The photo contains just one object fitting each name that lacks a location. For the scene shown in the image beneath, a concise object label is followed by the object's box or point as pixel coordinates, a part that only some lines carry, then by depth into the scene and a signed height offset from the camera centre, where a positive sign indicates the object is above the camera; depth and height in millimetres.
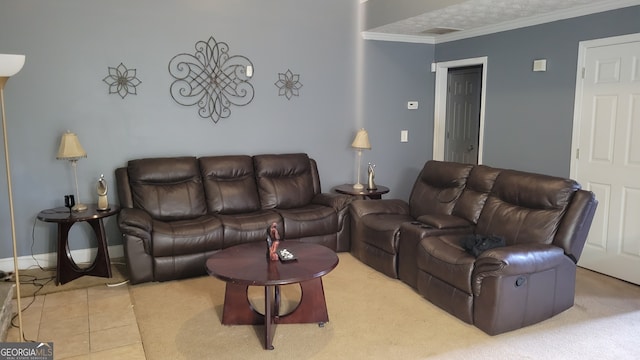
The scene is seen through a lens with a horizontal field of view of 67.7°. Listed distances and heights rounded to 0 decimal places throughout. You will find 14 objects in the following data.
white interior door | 3807 -204
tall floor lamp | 2209 +247
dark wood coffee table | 2764 -875
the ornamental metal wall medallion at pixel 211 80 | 4574 +398
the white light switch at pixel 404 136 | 5734 -173
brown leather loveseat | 2982 -857
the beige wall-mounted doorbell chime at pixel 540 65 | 4414 +535
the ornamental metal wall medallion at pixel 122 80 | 4305 +355
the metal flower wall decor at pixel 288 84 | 5023 +386
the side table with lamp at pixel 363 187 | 4867 -696
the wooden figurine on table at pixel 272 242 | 2982 -760
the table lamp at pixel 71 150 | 3883 -247
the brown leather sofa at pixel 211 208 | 3748 -792
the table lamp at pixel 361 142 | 5066 -219
